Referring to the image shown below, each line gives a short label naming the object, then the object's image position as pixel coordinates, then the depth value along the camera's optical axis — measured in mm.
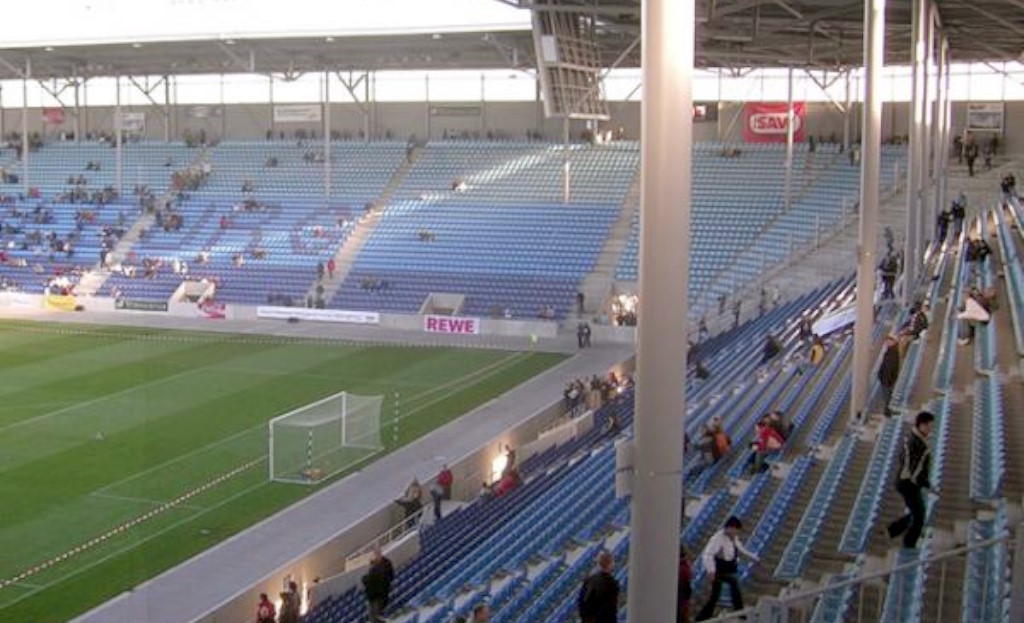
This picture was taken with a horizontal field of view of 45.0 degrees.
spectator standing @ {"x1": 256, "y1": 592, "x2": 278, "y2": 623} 14250
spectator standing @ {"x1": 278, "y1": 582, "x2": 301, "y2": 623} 14336
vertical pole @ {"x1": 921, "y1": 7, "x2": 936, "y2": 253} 26797
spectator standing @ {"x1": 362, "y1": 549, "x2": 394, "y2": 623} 14195
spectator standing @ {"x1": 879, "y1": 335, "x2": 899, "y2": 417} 15695
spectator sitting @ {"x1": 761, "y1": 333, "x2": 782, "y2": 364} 24688
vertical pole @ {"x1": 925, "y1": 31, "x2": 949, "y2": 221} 32344
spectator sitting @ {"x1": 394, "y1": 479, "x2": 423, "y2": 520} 19031
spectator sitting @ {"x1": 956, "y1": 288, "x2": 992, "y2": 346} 17344
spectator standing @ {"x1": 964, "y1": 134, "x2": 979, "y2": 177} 40188
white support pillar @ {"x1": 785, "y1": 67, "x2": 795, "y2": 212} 40119
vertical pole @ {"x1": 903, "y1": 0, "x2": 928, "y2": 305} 24031
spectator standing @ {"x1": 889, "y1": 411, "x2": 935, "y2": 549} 9656
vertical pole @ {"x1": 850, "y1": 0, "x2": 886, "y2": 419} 16062
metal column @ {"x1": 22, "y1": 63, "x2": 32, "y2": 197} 49253
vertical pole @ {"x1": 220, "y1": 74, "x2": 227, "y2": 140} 57969
